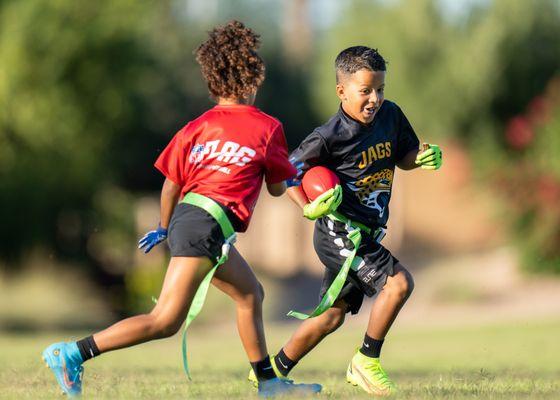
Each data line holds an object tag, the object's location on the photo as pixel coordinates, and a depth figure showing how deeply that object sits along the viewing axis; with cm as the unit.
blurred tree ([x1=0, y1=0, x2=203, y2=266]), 4222
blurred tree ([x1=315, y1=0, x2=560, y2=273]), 5303
